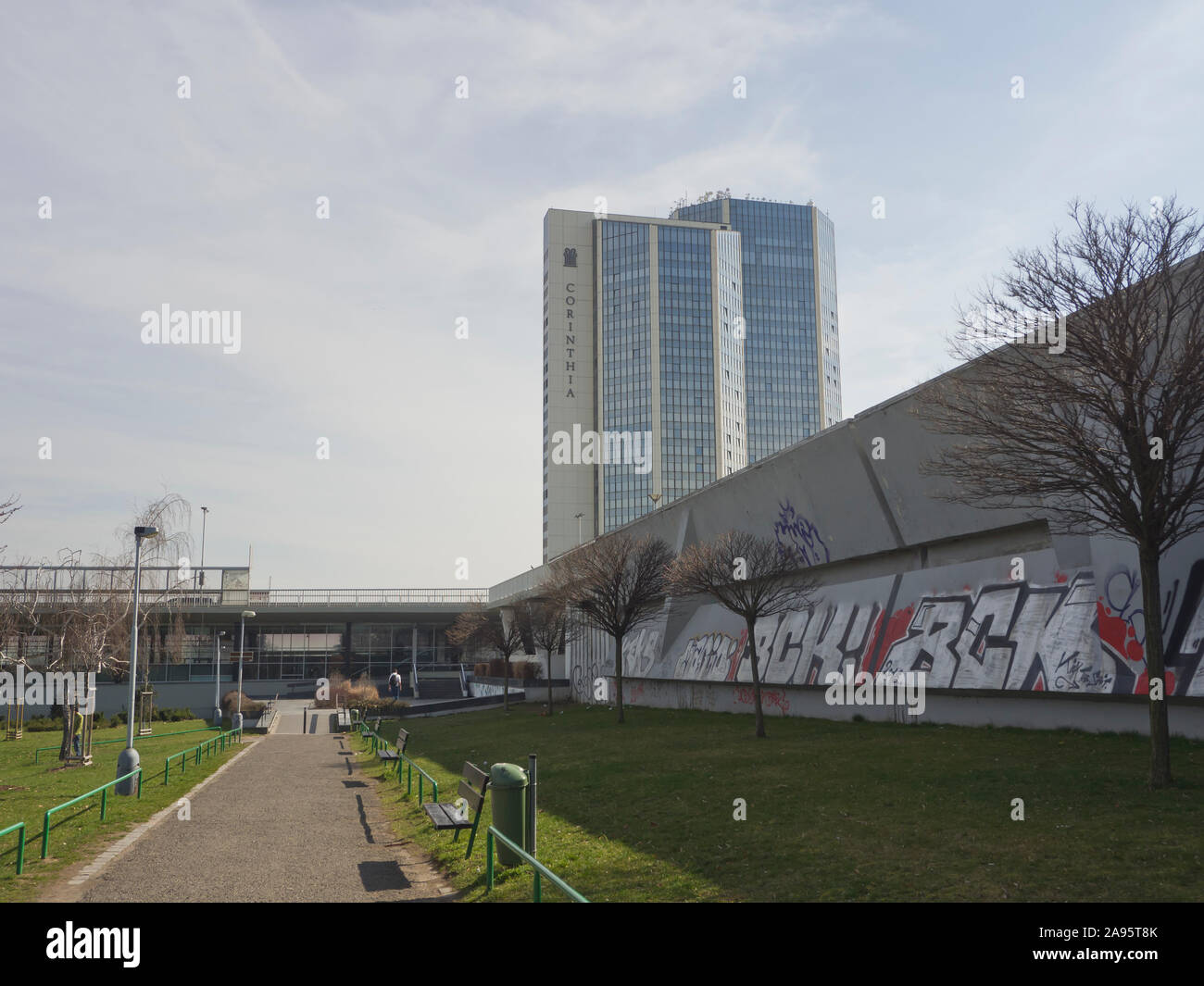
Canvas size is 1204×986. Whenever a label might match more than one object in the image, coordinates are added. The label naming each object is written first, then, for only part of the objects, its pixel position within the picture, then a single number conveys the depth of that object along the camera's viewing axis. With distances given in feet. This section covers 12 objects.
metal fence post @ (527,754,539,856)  31.68
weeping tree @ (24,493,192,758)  78.12
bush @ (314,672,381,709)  157.17
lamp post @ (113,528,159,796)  56.03
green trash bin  32.04
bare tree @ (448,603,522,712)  147.02
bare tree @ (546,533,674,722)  98.17
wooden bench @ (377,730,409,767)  61.16
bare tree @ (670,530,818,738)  73.26
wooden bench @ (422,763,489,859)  35.63
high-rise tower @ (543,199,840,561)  417.90
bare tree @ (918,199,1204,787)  37.06
